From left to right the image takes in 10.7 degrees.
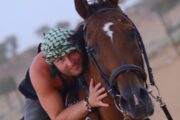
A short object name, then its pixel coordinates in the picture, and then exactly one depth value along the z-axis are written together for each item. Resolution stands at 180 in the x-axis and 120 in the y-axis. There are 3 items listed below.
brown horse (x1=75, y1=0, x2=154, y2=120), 6.13
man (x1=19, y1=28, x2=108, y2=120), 7.27
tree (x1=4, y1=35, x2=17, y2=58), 100.39
